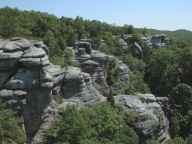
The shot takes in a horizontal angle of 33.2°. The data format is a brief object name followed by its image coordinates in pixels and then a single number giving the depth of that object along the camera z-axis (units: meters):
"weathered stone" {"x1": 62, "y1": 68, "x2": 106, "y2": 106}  30.89
